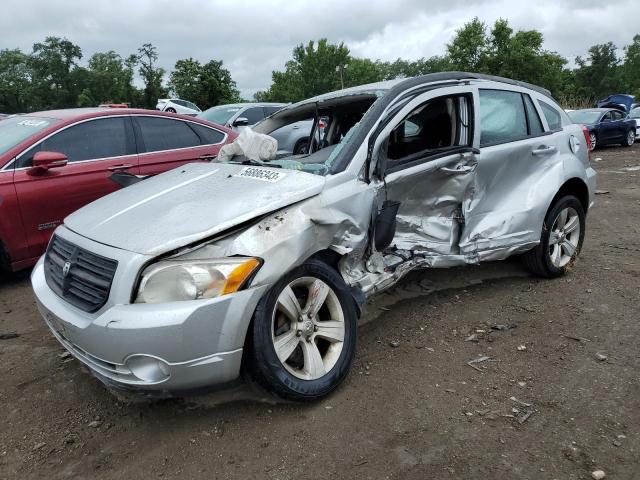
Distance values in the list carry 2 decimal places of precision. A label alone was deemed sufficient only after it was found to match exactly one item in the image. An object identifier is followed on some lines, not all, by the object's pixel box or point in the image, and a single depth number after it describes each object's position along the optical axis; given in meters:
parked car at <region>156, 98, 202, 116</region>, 23.14
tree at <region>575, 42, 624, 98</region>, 60.59
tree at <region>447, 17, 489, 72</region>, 48.62
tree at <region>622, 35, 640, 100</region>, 67.06
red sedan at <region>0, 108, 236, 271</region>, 4.26
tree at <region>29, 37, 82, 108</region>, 57.00
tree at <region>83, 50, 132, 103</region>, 57.12
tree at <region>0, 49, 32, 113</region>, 56.69
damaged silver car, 2.21
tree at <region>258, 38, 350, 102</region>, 56.81
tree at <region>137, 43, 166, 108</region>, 50.56
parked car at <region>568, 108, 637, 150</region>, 16.05
